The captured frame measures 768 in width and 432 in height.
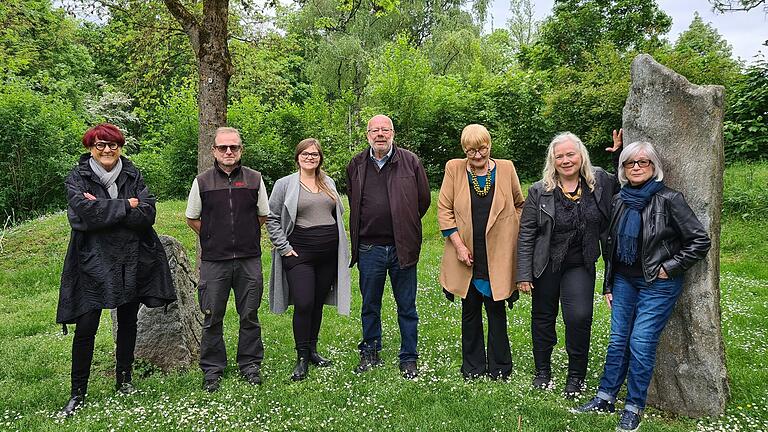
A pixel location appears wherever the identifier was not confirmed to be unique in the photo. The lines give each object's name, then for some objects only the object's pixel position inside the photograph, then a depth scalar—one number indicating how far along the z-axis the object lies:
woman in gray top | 5.37
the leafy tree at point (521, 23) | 46.94
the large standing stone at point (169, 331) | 5.65
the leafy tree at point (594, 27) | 23.19
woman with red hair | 4.64
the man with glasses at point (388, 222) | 5.25
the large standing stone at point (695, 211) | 4.43
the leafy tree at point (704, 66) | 15.98
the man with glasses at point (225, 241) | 5.13
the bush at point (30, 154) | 14.90
